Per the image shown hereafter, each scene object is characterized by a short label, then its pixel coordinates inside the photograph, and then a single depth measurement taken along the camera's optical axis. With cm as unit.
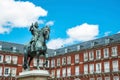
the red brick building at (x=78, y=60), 6066
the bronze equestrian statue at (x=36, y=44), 2044
